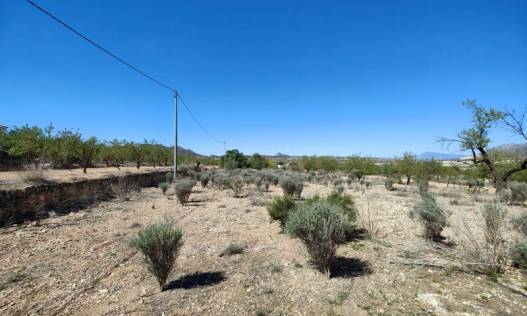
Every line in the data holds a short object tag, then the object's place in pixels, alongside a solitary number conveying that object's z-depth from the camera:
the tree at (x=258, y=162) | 53.87
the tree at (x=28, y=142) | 22.92
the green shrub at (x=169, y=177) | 23.38
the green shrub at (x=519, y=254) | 4.83
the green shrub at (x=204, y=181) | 19.89
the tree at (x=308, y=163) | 45.31
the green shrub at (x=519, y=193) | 14.04
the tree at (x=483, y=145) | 14.60
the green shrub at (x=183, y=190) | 12.24
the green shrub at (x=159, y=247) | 4.21
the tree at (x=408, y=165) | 24.83
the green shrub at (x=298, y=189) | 14.36
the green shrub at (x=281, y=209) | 8.20
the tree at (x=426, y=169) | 23.88
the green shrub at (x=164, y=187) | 15.78
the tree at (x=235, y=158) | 51.56
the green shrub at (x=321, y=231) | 4.77
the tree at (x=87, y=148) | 23.96
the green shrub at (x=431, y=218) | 6.63
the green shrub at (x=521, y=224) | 6.07
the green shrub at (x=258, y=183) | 18.28
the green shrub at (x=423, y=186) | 16.89
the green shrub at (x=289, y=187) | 14.23
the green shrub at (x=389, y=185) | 21.14
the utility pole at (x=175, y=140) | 21.52
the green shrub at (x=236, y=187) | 16.16
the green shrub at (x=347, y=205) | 7.12
